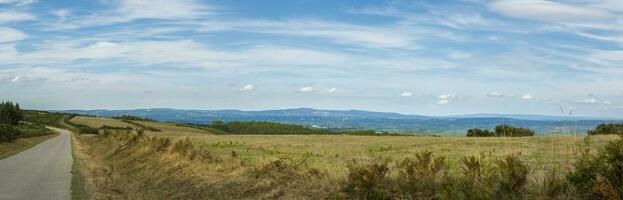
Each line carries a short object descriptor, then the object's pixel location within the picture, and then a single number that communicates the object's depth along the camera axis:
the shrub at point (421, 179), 9.88
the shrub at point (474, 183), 8.12
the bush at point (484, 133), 58.38
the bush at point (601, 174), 6.92
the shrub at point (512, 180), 8.41
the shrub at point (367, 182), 10.51
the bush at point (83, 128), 131.29
